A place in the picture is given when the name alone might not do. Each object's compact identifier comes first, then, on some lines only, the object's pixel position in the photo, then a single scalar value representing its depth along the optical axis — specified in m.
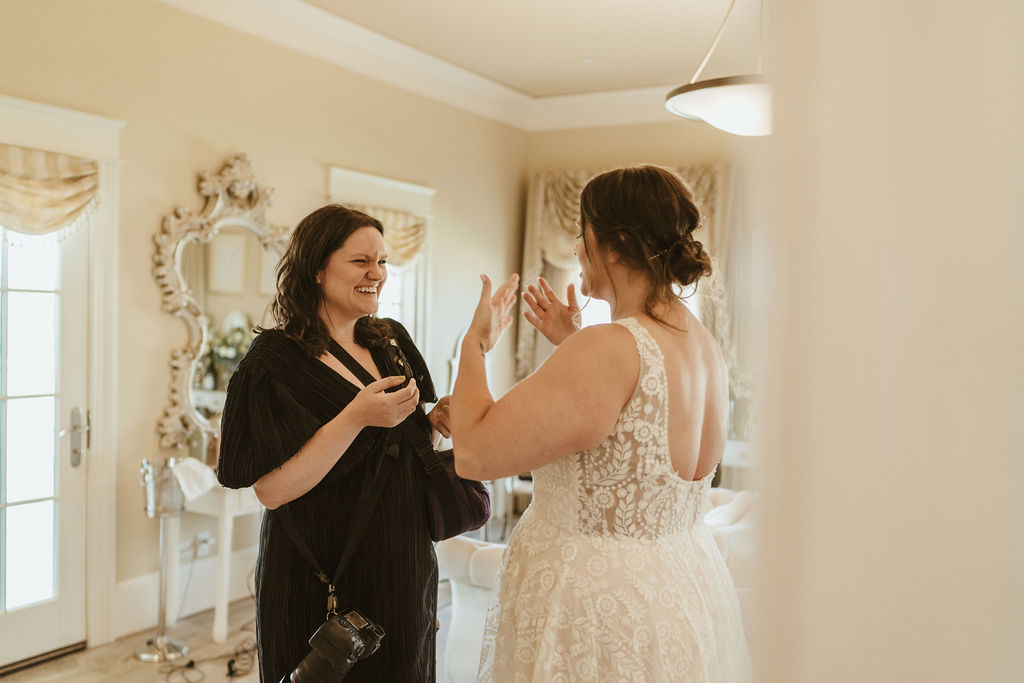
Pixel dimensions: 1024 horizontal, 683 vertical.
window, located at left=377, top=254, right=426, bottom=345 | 5.40
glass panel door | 3.33
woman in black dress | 1.64
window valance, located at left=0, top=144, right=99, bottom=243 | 3.16
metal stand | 3.48
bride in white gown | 1.19
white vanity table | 3.67
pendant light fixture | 2.27
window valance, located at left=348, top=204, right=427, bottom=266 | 5.13
